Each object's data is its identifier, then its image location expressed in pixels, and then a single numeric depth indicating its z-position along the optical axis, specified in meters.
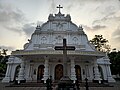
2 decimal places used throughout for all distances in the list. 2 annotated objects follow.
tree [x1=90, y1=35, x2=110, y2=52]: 25.17
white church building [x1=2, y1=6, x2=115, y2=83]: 10.78
